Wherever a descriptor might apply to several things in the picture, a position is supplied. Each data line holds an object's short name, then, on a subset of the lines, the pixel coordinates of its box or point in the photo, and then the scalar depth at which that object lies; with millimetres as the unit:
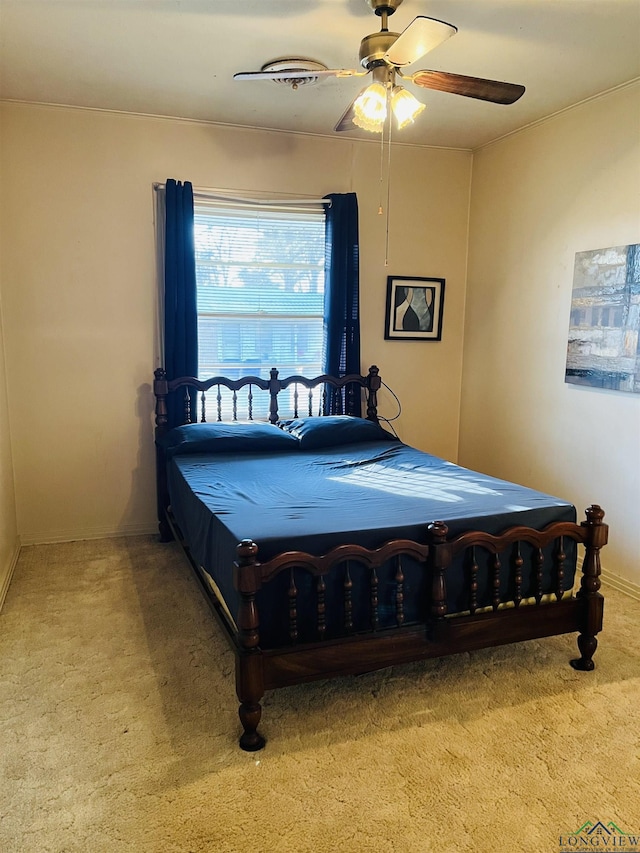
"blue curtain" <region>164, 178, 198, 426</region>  3830
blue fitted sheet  2244
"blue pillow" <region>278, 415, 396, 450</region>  3852
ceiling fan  2299
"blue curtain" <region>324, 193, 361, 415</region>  4203
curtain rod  3938
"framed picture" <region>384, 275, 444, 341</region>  4512
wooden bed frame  2057
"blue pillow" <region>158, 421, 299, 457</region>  3648
